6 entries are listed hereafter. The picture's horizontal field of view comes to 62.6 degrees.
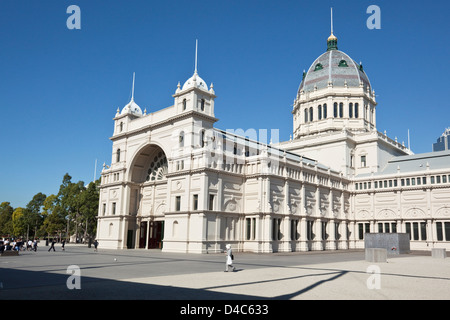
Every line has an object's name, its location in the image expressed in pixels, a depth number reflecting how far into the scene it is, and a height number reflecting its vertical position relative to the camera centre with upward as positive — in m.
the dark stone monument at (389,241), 46.16 -1.49
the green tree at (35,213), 112.38 +2.89
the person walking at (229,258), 21.70 -1.84
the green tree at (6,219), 127.06 +0.64
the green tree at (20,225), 113.62 -1.08
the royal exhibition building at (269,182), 48.88 +6.81
